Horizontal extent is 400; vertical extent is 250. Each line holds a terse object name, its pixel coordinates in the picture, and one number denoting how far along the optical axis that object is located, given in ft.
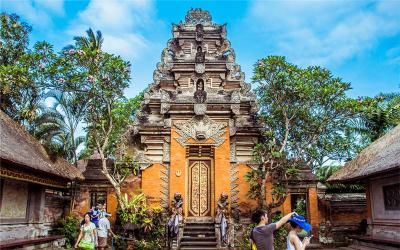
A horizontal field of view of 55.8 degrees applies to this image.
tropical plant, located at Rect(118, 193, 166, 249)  44.83
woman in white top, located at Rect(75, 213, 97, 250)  30.17
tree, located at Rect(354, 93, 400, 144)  58.34
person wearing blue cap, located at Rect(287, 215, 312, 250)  15.22
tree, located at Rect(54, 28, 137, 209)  47.75
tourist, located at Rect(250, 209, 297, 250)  16.48
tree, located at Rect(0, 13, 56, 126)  46.37
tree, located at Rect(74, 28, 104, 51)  58.90
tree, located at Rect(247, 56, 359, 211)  47.67
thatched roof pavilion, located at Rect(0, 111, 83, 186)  32.40
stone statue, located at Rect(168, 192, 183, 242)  44.45
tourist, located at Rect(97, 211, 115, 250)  35.83
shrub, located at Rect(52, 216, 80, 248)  47.50
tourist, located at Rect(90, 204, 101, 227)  37.22
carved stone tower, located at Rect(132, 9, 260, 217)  50.80
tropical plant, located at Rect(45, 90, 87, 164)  63.52
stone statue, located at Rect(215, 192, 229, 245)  44.97
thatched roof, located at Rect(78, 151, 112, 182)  51.19
